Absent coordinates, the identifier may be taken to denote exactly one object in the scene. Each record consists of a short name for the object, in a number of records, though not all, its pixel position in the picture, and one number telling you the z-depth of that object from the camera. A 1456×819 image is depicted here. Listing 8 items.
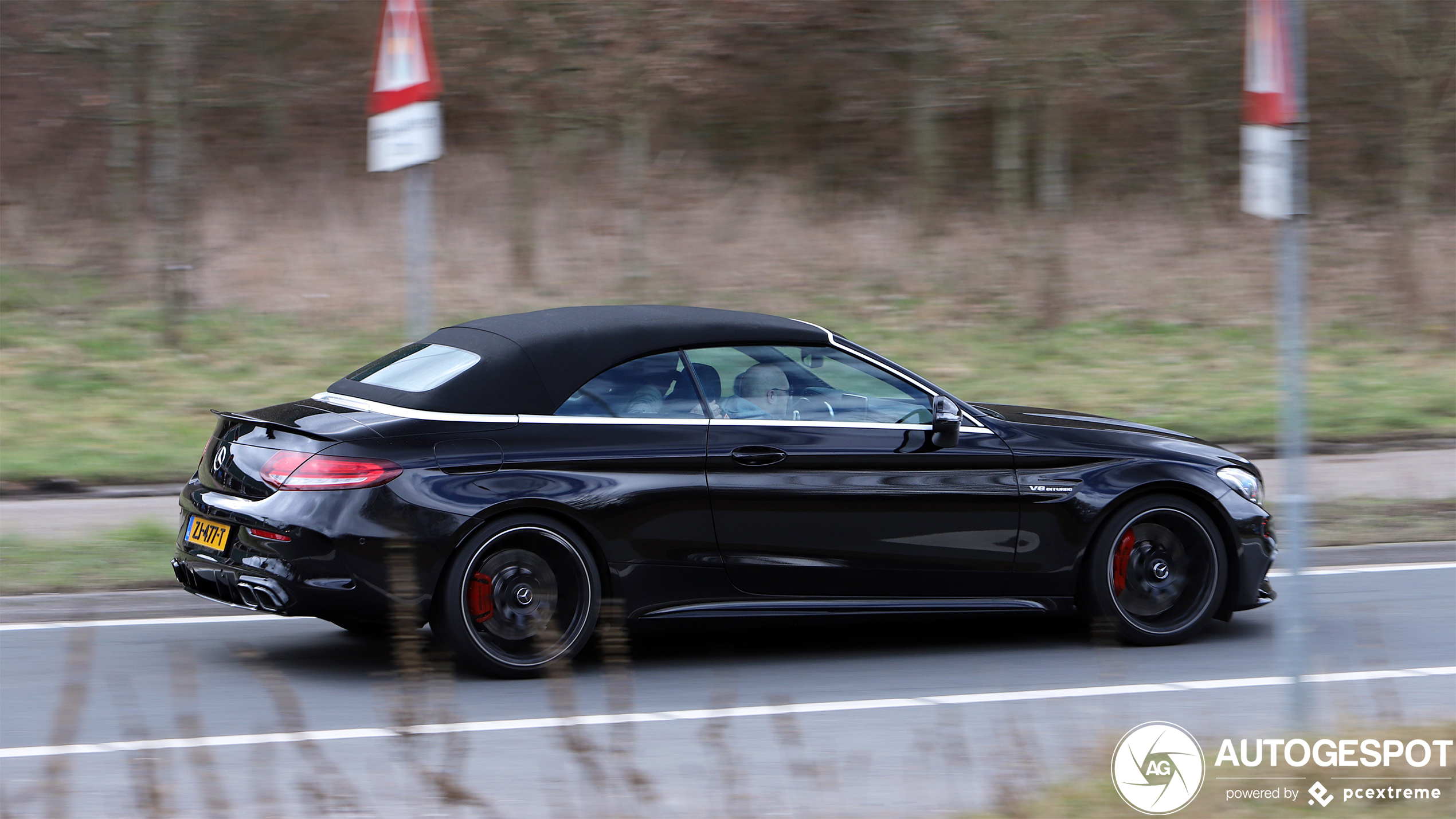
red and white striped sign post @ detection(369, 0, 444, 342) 15.77
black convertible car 12.93
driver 13.96
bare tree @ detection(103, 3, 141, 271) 32.41
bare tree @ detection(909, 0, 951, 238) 41.75
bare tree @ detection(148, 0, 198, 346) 32.66
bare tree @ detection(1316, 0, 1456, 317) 39.03
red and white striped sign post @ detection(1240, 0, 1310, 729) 9.90
